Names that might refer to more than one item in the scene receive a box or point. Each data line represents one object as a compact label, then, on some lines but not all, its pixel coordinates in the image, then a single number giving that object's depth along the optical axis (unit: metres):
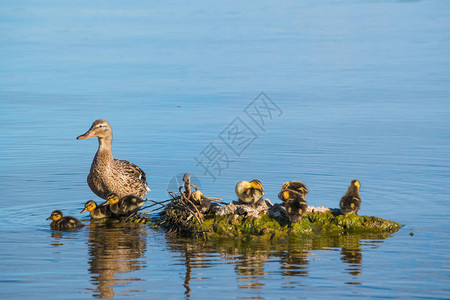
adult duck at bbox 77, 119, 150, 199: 19.45
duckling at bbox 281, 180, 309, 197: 16.34
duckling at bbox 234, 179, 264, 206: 16.50
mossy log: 16.22
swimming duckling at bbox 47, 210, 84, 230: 17.11
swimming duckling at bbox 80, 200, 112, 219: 18.20
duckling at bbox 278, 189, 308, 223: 15.92
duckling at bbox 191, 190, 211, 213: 16.84
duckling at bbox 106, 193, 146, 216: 18.33
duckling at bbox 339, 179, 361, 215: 16.45
